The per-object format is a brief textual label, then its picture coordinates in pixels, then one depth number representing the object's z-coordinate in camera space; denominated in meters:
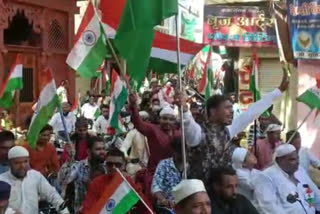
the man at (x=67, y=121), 12.34
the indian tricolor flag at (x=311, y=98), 8.85
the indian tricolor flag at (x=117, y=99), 8.34
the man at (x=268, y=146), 9.23
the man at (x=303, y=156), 9.14
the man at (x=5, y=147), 7.36
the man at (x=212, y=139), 6.08
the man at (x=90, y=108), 17.52
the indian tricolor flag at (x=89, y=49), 7.55
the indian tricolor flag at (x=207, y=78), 13.90
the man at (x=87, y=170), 7.28
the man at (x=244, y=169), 6.43
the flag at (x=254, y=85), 11.76
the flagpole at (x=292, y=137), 8.71
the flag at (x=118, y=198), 5.82
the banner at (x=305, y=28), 14.83
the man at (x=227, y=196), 5.25
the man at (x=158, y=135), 8.04
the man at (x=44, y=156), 8.68
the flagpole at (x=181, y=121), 5.71
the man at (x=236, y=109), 15.87
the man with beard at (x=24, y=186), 6.67
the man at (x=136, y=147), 9.78
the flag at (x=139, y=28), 5.98
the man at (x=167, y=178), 6.82
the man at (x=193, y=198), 4.51
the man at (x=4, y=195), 5.30
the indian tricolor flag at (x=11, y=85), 9.78
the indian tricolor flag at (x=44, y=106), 8.09
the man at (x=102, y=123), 13.54
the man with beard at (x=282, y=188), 6.45
